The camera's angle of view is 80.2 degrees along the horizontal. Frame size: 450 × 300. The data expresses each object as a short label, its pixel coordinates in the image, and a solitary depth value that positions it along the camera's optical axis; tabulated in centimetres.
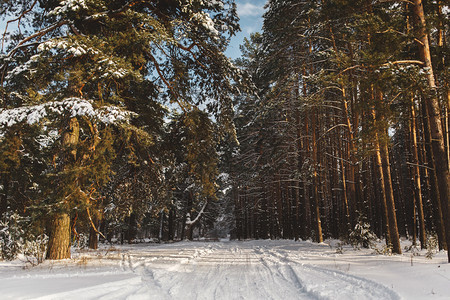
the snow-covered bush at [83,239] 1213
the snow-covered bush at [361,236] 1129
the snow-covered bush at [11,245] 913
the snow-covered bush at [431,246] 768
